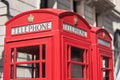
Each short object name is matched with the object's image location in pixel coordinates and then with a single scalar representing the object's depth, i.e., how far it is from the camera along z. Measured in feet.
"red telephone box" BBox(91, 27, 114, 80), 25.82
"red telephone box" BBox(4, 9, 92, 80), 20.83
